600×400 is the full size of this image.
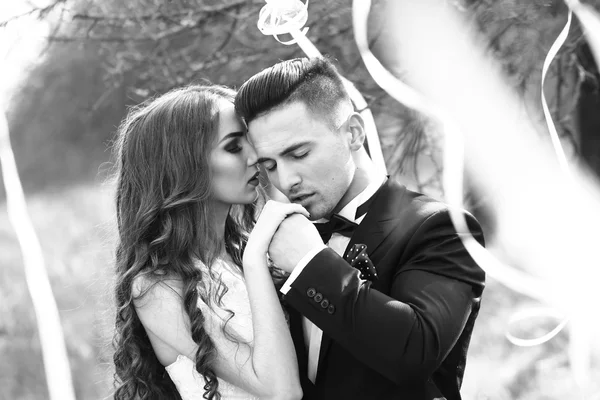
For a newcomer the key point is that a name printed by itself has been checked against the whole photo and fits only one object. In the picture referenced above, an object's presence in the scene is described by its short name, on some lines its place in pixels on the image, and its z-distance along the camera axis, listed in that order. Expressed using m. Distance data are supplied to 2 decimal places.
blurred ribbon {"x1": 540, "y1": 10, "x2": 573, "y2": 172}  2.68
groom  2.11
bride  2.75
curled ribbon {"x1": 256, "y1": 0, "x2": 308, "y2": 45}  2.96
